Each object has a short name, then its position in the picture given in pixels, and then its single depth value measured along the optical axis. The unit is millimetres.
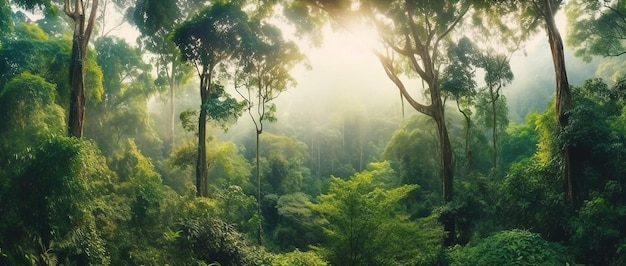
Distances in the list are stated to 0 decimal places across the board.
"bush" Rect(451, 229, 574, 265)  7469
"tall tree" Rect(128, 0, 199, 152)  16188
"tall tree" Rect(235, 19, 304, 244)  14914
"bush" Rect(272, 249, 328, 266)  9148
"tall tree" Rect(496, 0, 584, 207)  9141
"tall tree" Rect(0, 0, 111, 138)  9555
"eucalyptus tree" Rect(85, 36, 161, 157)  21188
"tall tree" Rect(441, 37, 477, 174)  16562
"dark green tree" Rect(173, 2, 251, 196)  13953
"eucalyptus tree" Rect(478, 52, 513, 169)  18716
